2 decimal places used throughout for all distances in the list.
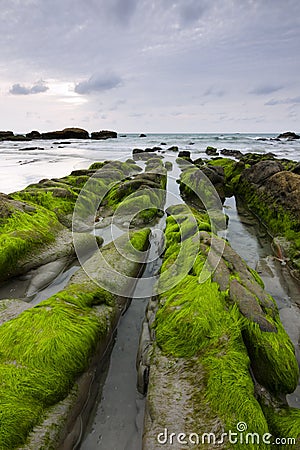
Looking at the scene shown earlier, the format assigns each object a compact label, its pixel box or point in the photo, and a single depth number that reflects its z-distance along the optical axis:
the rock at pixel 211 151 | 28.21
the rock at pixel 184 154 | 24.12
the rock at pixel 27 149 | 29.33
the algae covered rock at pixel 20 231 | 5.00
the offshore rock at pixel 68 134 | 57.84
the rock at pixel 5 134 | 53.58
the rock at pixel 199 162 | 18.26
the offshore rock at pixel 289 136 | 59.26
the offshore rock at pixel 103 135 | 59.84
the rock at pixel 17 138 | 48.72
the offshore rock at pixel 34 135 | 58.56
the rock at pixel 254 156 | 18.19
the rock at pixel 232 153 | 25.49
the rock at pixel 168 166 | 17.63
